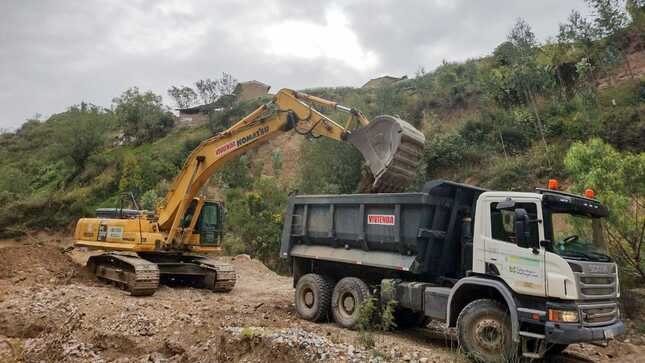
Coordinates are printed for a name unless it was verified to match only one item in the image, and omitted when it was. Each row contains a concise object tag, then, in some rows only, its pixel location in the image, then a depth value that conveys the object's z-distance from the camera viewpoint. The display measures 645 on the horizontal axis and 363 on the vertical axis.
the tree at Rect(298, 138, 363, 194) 25.53
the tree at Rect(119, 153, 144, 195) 37.00
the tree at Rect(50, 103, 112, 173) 40.88
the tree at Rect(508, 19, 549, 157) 27.88
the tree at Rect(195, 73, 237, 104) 48.91
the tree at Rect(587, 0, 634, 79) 25.64
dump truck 6.56
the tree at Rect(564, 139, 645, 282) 9.76
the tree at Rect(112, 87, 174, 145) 48.47
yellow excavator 11.60
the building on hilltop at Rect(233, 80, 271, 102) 53.87
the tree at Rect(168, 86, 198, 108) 53.42
